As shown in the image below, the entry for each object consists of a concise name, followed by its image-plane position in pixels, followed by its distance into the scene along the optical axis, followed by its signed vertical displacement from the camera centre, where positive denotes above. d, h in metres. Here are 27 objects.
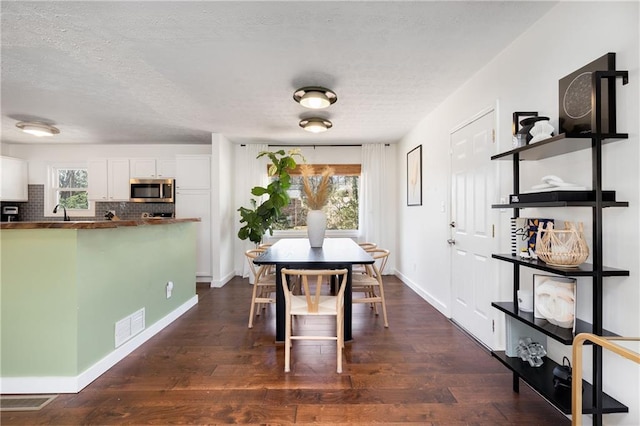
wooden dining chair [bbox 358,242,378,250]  4.07 -0.46
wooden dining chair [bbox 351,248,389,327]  3.15 -0.75
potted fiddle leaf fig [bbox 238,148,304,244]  4.90 +0.03
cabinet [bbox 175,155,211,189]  5.23 +0.72
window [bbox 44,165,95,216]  5.66 +0.48
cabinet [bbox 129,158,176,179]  5.45 +0.83
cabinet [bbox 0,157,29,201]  5.21 +0.61
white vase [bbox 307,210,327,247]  3.39 -0.14
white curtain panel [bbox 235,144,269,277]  5.62 +0.74
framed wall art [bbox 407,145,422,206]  4.37 +0.56
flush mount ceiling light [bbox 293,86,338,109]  2.97 +1.18
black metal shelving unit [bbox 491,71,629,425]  1.40 -0.29
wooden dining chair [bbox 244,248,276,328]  3.12 -0.75
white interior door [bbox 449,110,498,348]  2.59 -0.15
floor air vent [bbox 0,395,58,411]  1.89 -1.24
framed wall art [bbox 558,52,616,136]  1.47 +0.60
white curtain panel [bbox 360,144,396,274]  5.67 +0.38
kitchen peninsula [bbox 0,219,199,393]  2.04 -0.65
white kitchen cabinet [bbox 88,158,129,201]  5.43 +0.64
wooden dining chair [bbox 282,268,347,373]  2.23 -0.76
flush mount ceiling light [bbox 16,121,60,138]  4.18 +1.22
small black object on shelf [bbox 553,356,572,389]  1.59 -0.90
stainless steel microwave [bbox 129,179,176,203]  5.28 +0.41
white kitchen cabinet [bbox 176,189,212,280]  5.25 +0.05
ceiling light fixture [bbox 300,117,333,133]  3.92 +1.18
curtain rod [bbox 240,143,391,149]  5.70 +1.29
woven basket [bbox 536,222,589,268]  1.49 -0.18
